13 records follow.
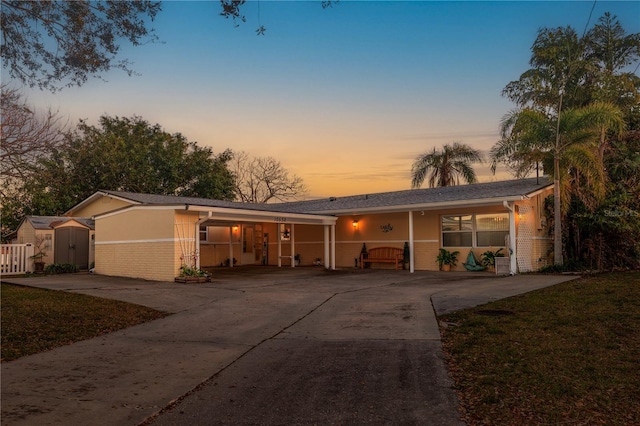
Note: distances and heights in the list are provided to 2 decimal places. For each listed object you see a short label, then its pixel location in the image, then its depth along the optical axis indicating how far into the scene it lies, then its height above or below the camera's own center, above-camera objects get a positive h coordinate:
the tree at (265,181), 42.62 +5.43
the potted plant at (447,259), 19.45 -0.73
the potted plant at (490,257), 18.12 -0.64
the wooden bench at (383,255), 21.02 -0.62
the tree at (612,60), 20.58 +8.62
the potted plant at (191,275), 15.34 -1.05
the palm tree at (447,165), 29.84 +4.73
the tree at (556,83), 16.81 +6.51
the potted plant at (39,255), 19.91 -0.44
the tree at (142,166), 30.14 +5.24
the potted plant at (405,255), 20.73 -0.62
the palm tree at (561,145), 16.12 +3.36
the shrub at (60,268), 19.77 -1.00
